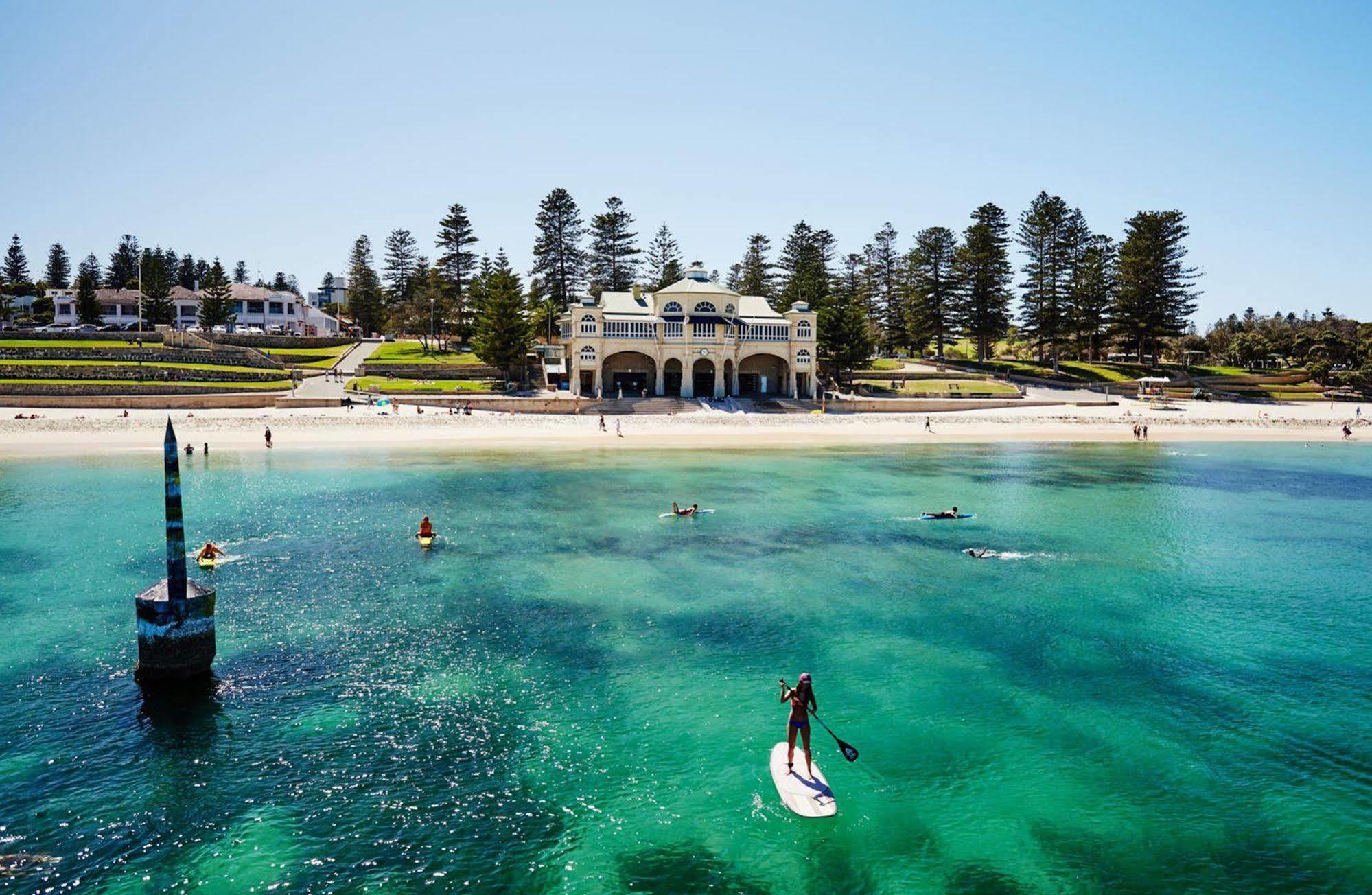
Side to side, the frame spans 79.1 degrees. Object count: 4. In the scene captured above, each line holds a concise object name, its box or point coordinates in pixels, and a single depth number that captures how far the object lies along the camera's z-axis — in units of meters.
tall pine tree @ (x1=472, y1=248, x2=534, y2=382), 68.69
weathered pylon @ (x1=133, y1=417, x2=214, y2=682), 16.16
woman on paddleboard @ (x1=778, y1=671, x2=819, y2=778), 12.82
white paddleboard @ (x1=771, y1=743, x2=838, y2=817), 11.96
